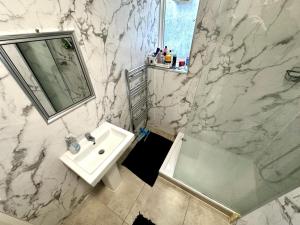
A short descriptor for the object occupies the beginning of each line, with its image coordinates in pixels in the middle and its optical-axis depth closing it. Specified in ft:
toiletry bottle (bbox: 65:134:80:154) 3.28
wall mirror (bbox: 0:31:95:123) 2.15
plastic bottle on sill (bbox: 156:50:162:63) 5.54
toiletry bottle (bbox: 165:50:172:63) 5.39
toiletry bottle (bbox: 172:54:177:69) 5.31
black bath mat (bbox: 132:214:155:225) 4.15
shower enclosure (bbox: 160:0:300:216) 3.56
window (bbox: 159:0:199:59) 4.95
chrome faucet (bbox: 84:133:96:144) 3.77
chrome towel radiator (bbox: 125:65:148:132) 5.05
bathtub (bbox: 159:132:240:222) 4.29
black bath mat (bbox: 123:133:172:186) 5.41
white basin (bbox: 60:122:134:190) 3.13
